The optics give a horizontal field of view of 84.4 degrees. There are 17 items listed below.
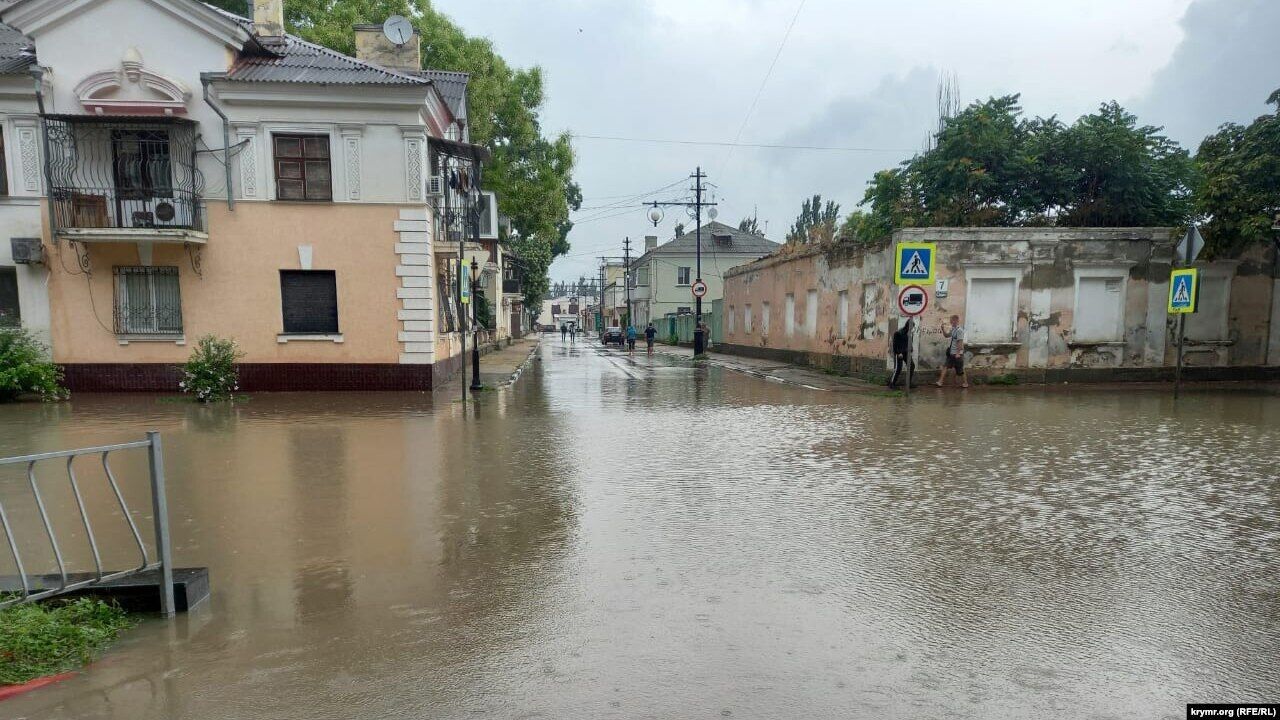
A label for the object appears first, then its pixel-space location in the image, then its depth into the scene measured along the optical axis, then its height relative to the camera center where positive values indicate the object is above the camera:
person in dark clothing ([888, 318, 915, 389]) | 15.86 -1.11
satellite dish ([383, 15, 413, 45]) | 19.25 +7.49
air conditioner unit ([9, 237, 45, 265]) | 15.48 +1.13
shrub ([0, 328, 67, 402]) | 14.42 -1.43
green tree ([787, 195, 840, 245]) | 24.30 +2.58
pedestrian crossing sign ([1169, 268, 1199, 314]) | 15.30 +0.33
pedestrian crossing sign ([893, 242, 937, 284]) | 14.31 +0.84
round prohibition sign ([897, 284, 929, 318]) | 14.71 +0.09
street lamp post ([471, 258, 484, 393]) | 16.84 -1.52
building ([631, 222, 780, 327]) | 58.47 +3.31
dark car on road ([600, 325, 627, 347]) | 50.88 -2.37
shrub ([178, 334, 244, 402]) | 14.79 -1.48
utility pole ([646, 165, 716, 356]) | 31.64 +3.91
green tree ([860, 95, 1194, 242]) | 21.64 +4.17
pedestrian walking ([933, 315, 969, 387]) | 16.98 -1.19
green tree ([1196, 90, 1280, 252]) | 15.80 +2.66
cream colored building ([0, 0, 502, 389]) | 15.36 +2.27
